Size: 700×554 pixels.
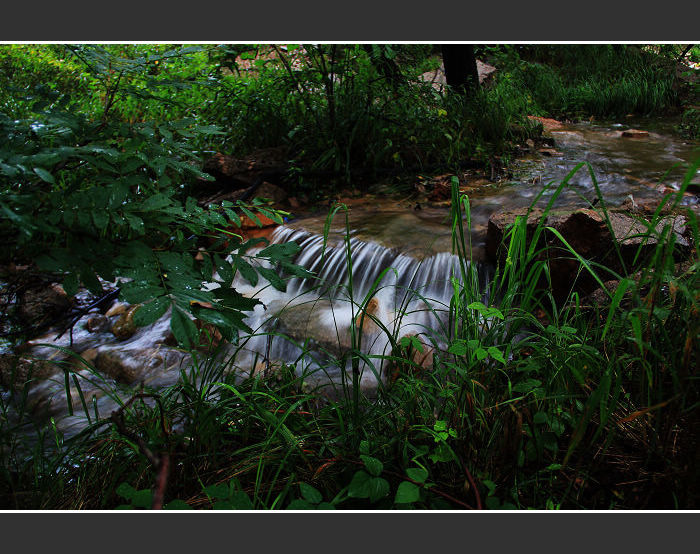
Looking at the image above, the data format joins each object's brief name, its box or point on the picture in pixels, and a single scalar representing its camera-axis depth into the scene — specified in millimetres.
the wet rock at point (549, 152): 5066
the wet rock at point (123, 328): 3238
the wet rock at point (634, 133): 5402
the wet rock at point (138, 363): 2807
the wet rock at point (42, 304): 3334
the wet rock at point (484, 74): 6777
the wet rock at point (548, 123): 5844
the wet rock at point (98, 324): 3359
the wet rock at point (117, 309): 3500
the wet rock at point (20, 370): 2682
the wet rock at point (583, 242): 2537
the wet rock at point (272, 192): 4367
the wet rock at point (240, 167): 4578
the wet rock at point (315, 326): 2869
